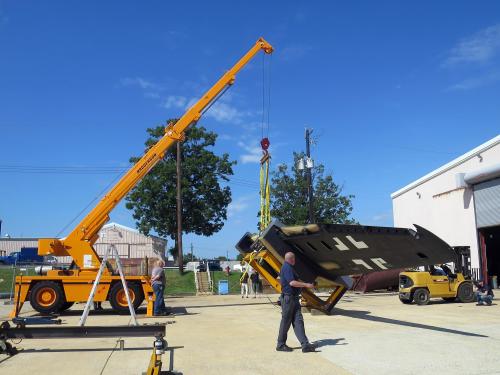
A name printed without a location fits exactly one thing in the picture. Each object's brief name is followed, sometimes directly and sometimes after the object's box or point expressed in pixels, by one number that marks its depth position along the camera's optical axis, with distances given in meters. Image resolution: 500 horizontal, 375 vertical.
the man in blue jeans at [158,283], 14.34
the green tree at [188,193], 42.94
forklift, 17.45
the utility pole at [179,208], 32.88
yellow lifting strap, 15.35
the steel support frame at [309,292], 13.66
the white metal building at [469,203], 23.58
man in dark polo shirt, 8.12
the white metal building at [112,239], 53.50
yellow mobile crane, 15.31
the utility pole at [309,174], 23.38
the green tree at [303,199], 38.94
